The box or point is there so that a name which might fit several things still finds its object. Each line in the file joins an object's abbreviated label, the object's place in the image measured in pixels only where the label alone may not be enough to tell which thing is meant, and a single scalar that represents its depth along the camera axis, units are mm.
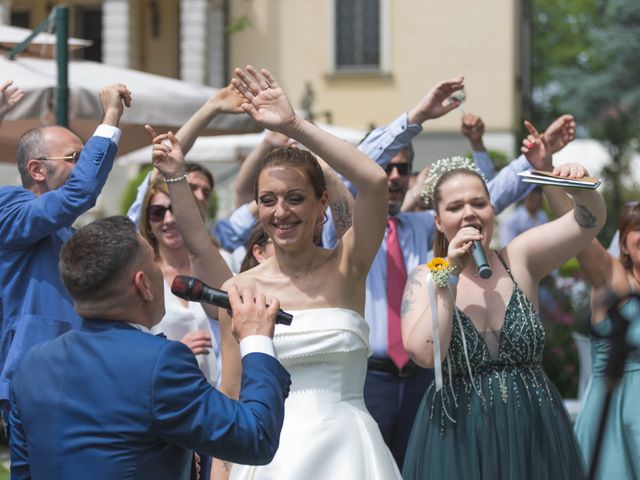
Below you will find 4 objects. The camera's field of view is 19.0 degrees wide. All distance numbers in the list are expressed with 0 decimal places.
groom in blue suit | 4900
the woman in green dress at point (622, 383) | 8584
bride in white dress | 6660
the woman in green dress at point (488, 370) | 7643
